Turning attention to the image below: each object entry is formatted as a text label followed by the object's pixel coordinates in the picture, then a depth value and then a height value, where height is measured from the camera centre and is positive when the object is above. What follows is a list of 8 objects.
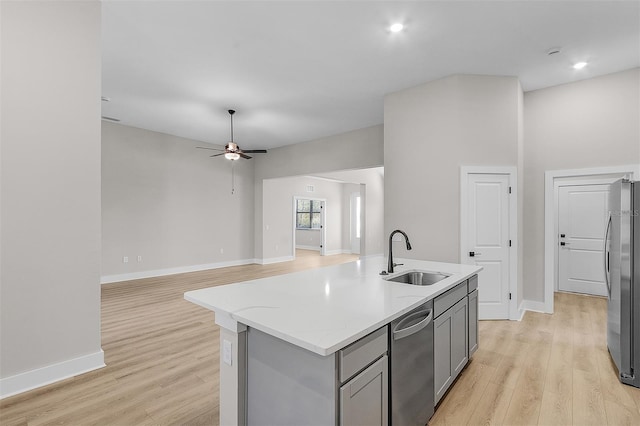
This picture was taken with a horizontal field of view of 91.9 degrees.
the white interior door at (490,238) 4.16 -0.32
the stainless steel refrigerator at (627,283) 2.48 -0.57
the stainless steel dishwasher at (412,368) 1.63 -0.88
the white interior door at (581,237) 5.17 -0.40
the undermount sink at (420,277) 2.60 -0.54
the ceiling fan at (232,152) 5.43 +1.11
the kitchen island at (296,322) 1.29 -0.50
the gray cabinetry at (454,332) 2.12 -0.92
